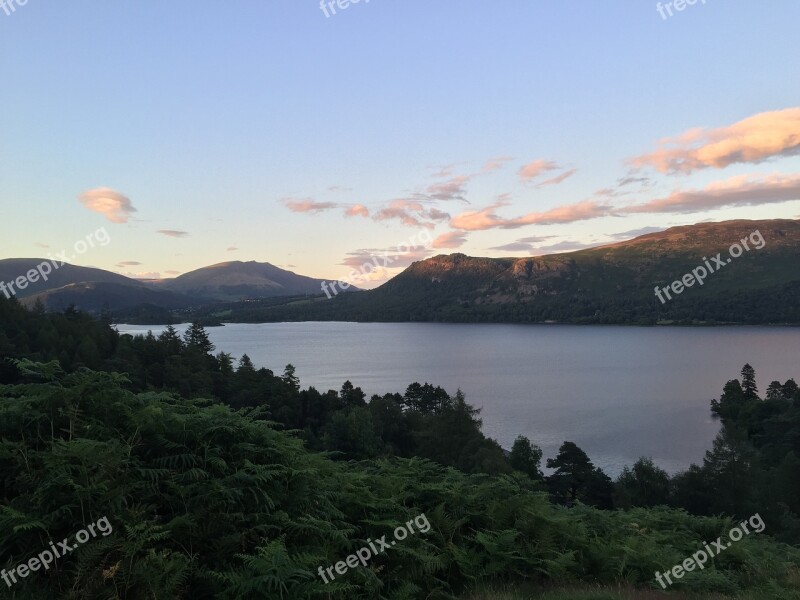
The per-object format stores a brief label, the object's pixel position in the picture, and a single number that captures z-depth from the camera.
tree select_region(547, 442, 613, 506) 38.31
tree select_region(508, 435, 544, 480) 40.15
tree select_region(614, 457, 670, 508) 35.12
